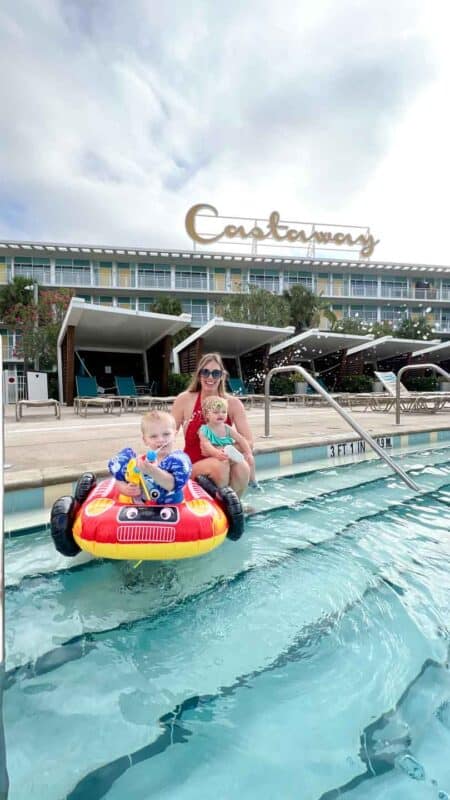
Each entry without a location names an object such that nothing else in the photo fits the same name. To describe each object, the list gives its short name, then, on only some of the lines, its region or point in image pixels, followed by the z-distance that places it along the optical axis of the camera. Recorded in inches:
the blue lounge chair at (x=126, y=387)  550.7
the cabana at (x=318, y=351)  660.7
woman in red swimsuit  109.8
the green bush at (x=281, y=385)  715.4
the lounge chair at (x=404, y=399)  431.2
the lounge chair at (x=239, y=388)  555.8
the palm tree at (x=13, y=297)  997.2
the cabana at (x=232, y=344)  585.6
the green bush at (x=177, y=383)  603.5
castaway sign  1361.2
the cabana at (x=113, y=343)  491.4
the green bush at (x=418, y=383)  824.3
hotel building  1231.5
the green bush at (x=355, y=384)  753.6
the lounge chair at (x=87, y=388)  504.7
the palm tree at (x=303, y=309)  1147.3
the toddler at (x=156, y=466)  78.8
